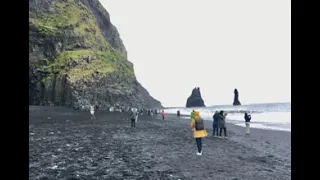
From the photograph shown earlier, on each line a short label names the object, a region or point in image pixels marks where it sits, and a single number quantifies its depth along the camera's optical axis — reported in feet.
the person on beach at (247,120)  91.01
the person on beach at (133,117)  109.09
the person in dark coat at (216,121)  84.45
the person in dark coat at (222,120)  82.78
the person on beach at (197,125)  50.37
